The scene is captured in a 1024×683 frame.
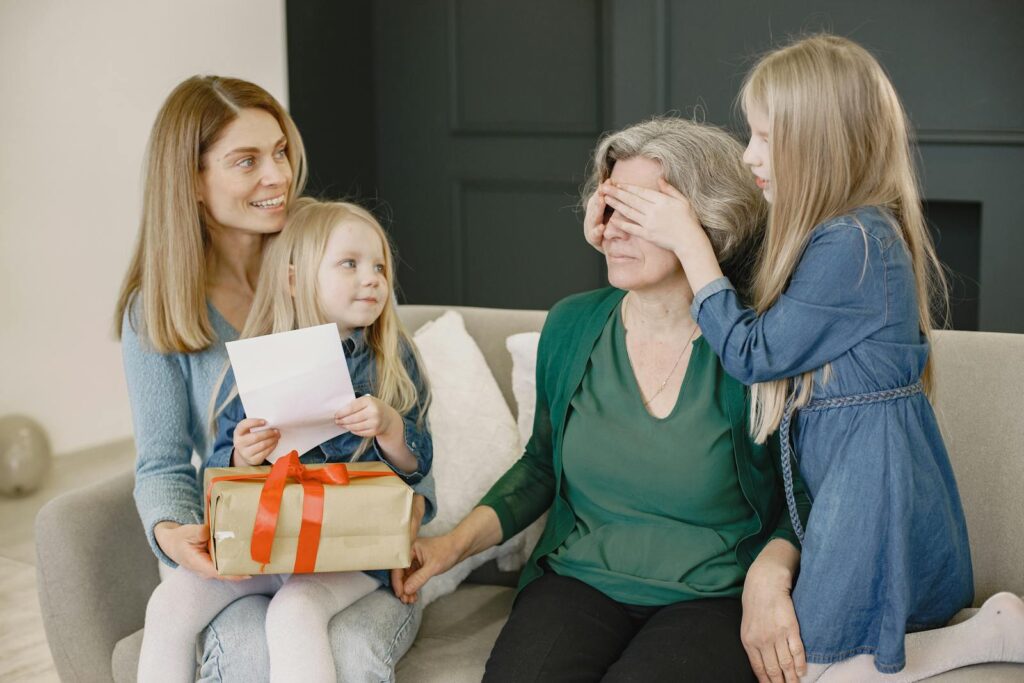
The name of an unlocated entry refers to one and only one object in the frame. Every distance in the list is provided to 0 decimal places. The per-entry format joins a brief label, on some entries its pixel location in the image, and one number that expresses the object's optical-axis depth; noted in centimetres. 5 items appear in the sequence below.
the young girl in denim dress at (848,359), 149
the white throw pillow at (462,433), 207
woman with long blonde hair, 188
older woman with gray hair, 161
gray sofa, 185
